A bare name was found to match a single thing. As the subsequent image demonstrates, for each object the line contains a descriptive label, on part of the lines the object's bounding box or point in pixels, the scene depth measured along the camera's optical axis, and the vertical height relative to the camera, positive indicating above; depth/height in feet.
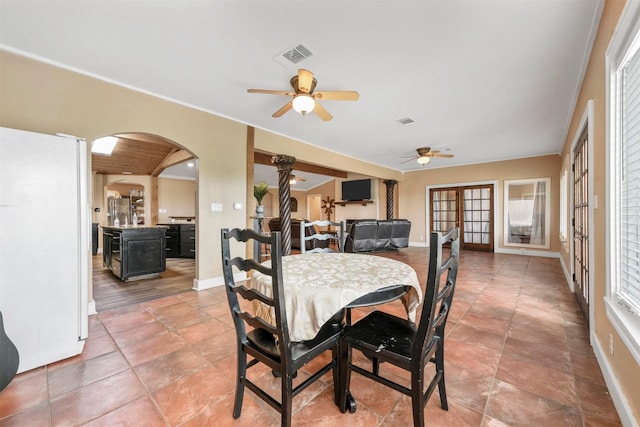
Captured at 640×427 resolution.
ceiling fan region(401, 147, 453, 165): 17.38 +4.07
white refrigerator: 5.41 -0.73
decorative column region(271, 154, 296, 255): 15.08 +1.49
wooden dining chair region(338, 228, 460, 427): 3.48 -2.10
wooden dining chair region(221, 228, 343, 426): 3.52 -2.13
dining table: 3.90 -1.25
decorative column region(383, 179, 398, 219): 26.37 +1.60
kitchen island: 12.68 -2.03
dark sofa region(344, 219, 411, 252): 19.02 -1.86
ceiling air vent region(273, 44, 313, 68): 7.15 +4.64
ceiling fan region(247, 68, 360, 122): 7.70 +3.80
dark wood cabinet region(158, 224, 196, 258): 19.39 -2.11
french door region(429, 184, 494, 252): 23.20 +0.00
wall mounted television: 28.94 +2.67
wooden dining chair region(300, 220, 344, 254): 7.20 -0.70
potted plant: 15.93 +1.37
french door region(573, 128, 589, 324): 8.32 -0.47
